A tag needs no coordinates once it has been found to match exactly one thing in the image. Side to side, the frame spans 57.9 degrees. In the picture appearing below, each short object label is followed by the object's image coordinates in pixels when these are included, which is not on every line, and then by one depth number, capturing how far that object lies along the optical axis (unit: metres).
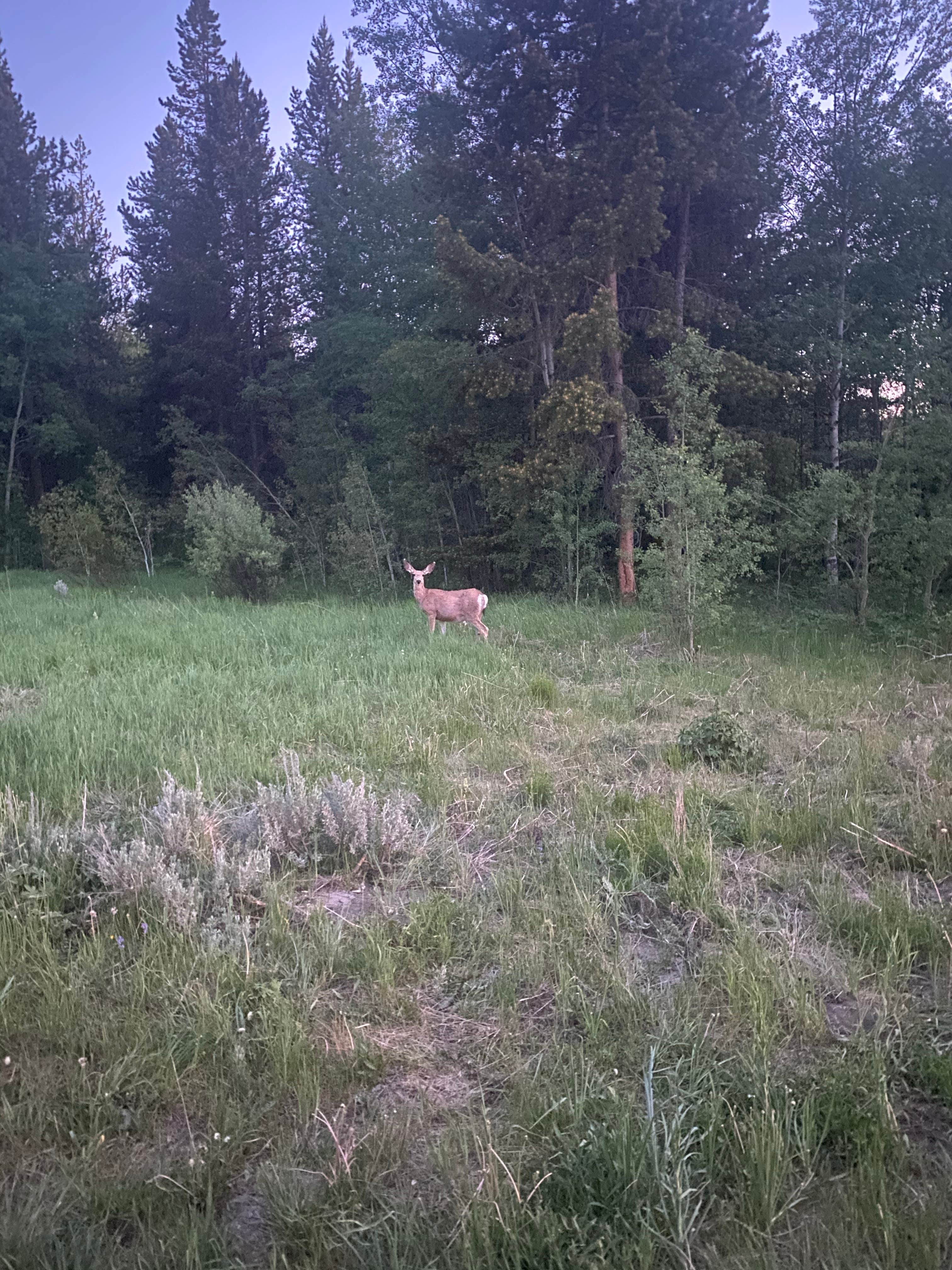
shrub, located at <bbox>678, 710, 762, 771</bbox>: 5.70
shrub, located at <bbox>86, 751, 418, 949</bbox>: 3.53
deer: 11.69
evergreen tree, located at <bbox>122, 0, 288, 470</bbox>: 29.14
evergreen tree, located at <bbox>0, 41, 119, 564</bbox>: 28.88
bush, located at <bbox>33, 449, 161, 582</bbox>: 21.64
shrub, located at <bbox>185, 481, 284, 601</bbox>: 17.52
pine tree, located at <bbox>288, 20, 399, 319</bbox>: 23.92
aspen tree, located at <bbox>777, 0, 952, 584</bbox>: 16.31
